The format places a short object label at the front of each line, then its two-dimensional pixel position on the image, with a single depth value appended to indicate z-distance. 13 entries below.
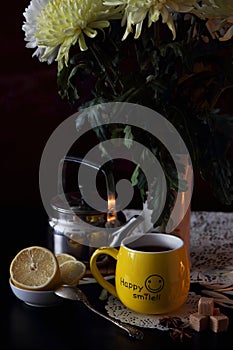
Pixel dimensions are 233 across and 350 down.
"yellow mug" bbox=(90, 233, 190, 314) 0.91
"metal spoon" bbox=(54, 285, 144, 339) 0.92
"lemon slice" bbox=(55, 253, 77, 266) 1.02
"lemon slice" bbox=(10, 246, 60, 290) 0.95
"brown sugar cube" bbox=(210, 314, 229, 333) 0.89
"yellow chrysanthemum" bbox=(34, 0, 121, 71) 0.91
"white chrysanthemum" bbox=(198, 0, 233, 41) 0.88
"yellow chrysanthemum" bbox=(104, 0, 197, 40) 0.86
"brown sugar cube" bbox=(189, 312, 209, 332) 0.89
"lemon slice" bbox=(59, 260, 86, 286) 0.99
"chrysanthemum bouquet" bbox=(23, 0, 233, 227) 0.92
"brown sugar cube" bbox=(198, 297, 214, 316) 0.90
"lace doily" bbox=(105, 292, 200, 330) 0.91
